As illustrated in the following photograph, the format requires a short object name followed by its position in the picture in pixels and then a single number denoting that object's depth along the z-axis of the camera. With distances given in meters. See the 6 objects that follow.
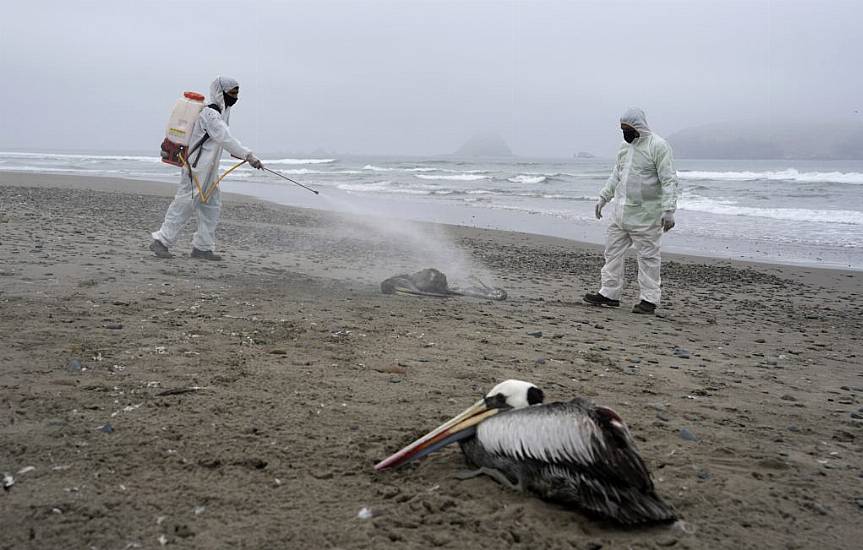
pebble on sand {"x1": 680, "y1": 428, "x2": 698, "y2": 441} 4.32
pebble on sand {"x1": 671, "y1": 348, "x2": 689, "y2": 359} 6.53
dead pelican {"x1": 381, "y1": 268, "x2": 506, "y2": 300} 8.62
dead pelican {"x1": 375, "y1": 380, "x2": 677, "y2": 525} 3.11
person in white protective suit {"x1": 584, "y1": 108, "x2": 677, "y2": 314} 8.37
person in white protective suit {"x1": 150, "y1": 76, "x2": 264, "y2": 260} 9.38
